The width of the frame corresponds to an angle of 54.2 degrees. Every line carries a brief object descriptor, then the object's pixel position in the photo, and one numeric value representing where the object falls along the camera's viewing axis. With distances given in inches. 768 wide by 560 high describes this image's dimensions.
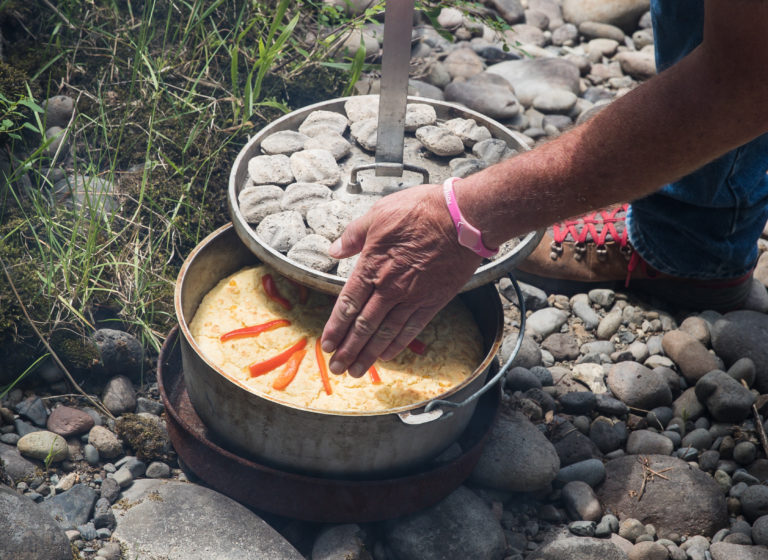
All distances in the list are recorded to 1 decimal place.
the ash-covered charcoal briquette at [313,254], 104.0
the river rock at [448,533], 104.5
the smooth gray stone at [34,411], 116.8
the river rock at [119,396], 121.1
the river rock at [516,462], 113.9
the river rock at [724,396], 125.3
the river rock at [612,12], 226.1
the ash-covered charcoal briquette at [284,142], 123.4
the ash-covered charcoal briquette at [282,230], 107.3
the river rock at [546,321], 144.8
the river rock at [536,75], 196.1
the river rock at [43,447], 110.3
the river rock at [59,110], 152.9
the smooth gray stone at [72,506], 102.0
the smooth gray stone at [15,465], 106.9
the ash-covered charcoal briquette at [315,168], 118.0
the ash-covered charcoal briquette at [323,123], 128.7
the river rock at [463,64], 199.5
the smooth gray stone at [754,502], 112.5
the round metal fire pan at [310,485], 102.1
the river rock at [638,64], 207.8
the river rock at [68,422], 115.3
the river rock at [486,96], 184.7
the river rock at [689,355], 134.5
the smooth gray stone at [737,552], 104.4
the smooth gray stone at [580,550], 103.0
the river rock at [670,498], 111.8
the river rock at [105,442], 114.0
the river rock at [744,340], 134.5
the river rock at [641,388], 130.7
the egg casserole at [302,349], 107.0
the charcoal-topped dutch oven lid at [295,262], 101.6
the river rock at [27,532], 88.4
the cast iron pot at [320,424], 94.0
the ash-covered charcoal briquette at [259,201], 111.7
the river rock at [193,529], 95.9
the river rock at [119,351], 123.7
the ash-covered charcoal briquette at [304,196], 113.3
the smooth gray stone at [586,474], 118.3
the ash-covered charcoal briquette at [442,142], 126.3
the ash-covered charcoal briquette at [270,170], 117.6
